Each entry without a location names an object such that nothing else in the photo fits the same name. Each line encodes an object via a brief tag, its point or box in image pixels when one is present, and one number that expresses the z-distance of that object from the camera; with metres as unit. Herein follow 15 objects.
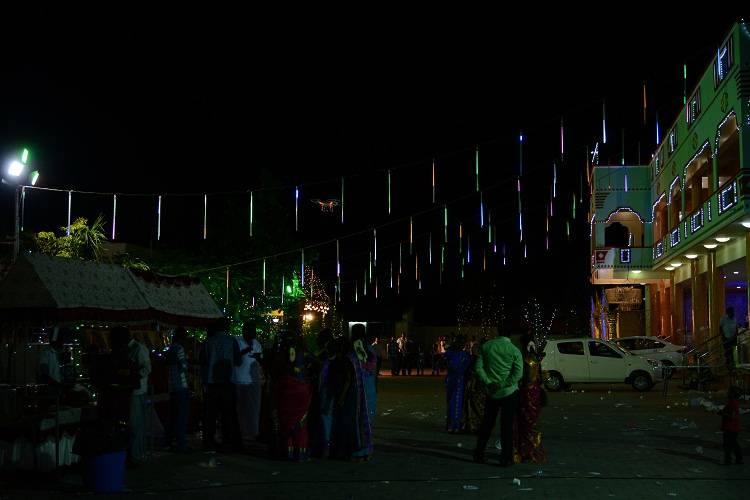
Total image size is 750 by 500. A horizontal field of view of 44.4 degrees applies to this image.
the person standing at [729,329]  23.00
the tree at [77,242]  23.52
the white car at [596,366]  26.20
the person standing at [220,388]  12.82
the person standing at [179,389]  12.77
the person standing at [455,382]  14.91
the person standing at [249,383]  13.32
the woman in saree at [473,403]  14.59
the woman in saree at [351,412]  11.87
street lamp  15.28
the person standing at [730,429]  11.16
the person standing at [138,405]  11.41
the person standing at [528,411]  11.64
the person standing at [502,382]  11.20
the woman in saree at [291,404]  11.84
